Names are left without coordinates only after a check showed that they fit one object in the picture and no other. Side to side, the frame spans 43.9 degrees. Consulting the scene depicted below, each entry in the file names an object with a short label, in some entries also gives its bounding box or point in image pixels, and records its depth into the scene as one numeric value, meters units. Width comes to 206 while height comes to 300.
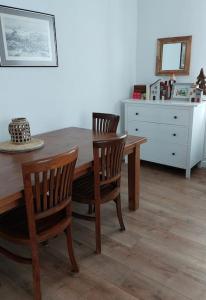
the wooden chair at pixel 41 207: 1.34
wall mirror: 3.35
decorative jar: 2.05
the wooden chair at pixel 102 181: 1.78
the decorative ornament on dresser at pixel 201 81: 3.23
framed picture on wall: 2.25
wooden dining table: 1.37
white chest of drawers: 3.13
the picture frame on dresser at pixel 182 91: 3.38
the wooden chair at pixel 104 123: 2.68
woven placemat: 1.98
